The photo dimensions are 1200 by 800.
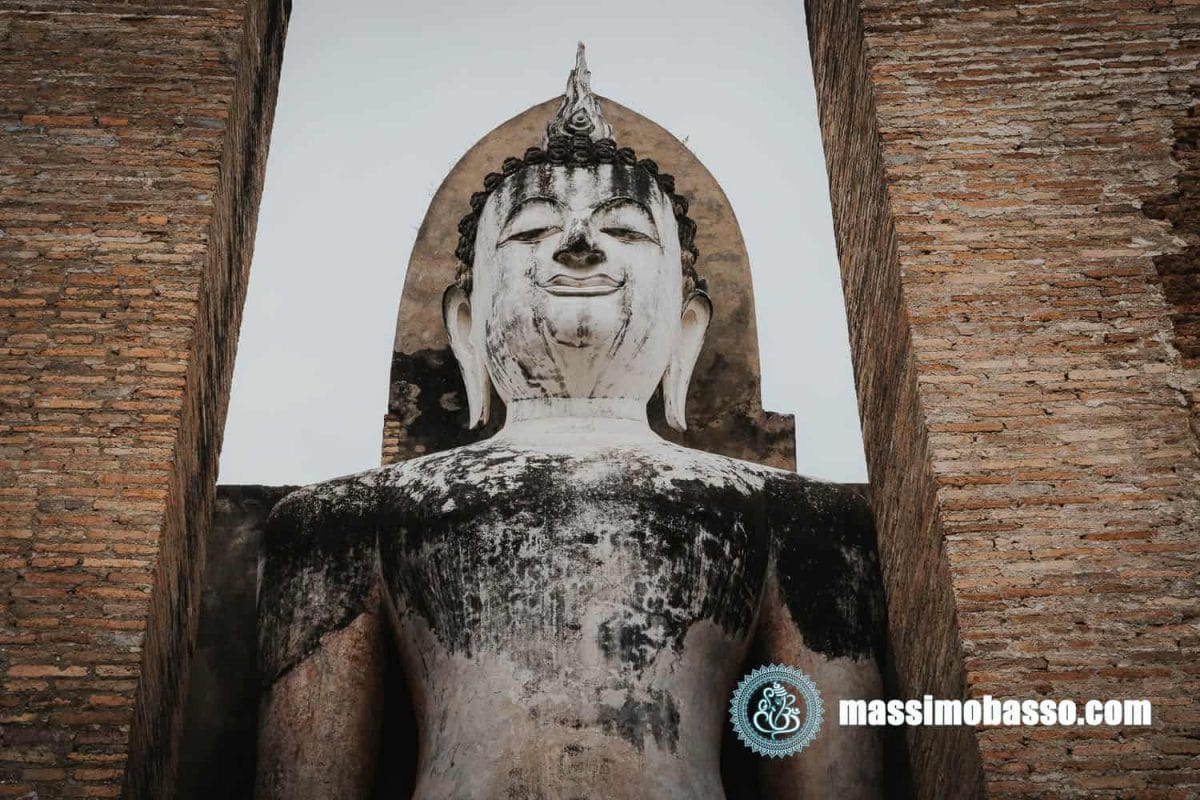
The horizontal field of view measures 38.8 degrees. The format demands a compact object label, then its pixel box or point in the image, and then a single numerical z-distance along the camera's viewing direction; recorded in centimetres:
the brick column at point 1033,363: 556
